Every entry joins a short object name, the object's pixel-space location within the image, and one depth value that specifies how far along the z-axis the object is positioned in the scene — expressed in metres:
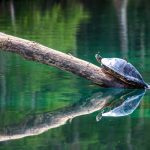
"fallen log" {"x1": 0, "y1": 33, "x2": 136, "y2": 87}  19.30
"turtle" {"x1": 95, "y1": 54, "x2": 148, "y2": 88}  19.02
